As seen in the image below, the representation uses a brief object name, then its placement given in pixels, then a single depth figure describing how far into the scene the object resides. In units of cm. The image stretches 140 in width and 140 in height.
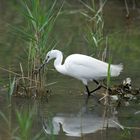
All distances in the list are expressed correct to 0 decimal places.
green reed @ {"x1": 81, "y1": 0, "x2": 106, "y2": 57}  1699
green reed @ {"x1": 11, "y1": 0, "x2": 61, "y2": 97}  1519
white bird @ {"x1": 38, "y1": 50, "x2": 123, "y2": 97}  1695
